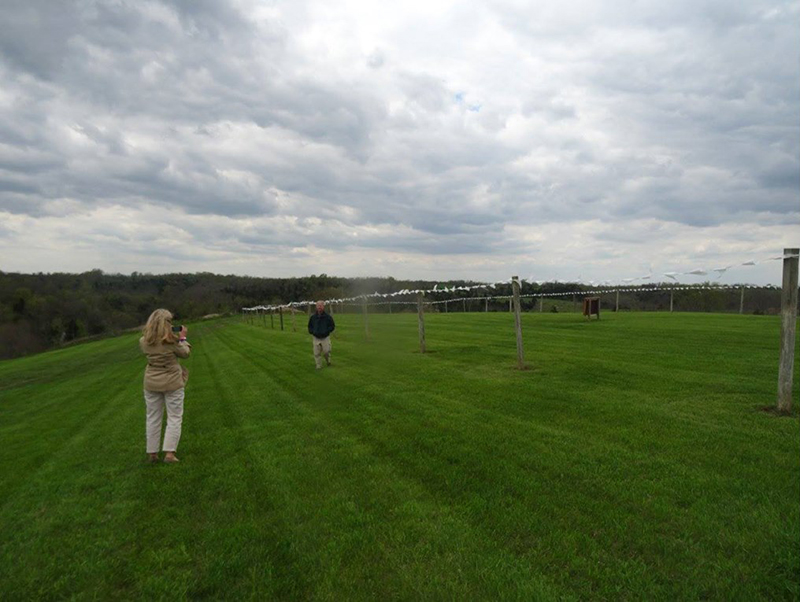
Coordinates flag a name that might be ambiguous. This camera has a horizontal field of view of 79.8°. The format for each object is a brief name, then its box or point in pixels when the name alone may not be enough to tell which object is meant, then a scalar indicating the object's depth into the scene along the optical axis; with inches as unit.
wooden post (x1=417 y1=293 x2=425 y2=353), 550.6
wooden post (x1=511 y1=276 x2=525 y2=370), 415.8
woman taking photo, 241.0
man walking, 509.4
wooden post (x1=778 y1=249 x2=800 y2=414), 247.9
